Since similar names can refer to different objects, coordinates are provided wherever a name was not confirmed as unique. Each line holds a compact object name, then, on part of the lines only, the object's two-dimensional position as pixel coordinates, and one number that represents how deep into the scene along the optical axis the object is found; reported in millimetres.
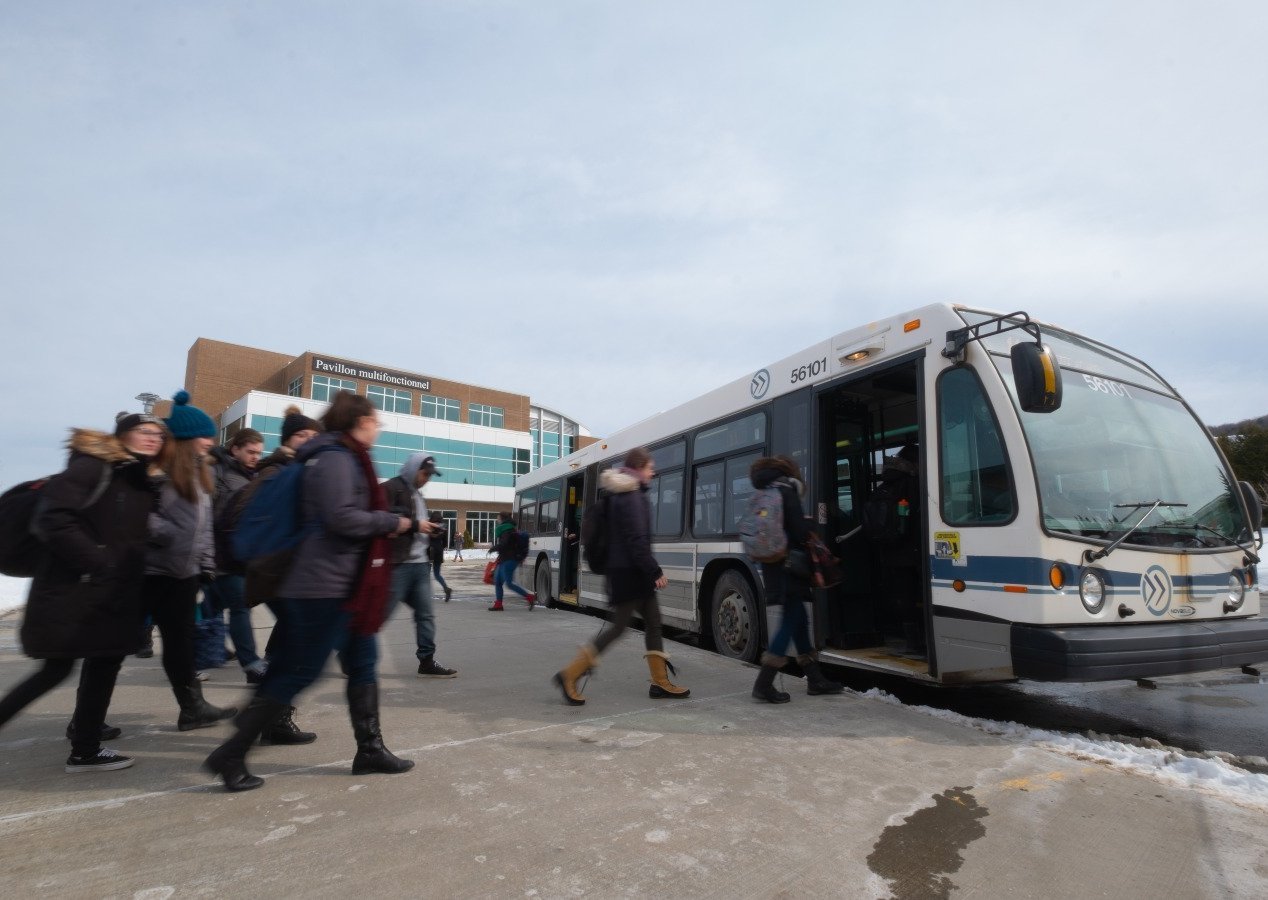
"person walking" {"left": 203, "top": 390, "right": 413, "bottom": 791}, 2902
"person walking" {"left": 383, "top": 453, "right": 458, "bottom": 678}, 4820
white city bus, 3979
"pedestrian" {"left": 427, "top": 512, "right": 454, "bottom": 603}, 10883
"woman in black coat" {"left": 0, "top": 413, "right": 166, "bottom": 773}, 2984
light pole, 12992
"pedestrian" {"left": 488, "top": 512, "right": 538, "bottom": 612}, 11023
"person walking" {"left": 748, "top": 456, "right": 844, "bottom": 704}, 4680
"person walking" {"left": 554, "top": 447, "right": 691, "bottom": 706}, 4535
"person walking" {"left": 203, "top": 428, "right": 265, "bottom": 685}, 4742
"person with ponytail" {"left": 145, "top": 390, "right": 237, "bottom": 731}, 3578
